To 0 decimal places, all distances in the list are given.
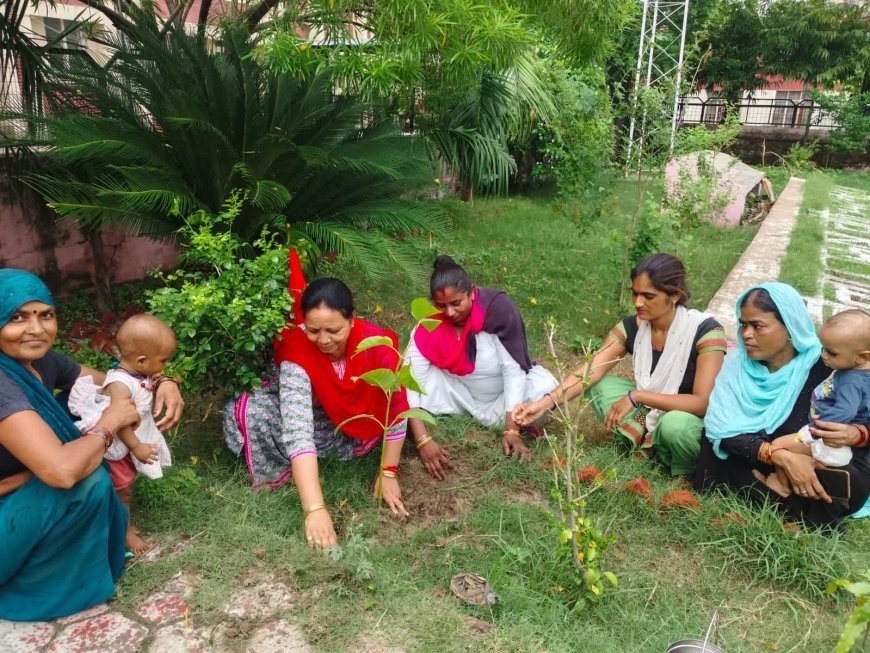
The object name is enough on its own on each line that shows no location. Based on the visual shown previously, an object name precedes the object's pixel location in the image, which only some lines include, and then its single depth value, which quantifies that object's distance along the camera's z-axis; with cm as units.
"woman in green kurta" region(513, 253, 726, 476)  301
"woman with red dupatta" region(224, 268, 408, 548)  258
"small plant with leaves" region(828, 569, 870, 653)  146
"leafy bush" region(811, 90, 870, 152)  1653
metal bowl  186
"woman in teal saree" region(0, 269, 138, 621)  194
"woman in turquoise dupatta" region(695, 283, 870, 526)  254
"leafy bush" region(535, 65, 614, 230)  497
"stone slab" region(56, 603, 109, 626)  213
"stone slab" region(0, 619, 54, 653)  201
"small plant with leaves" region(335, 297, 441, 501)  236
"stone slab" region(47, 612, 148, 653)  202
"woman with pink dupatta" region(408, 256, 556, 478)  319
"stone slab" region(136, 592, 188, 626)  215
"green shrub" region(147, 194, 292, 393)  273
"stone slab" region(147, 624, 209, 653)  203
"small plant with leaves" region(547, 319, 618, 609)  210
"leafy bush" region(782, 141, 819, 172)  1438
